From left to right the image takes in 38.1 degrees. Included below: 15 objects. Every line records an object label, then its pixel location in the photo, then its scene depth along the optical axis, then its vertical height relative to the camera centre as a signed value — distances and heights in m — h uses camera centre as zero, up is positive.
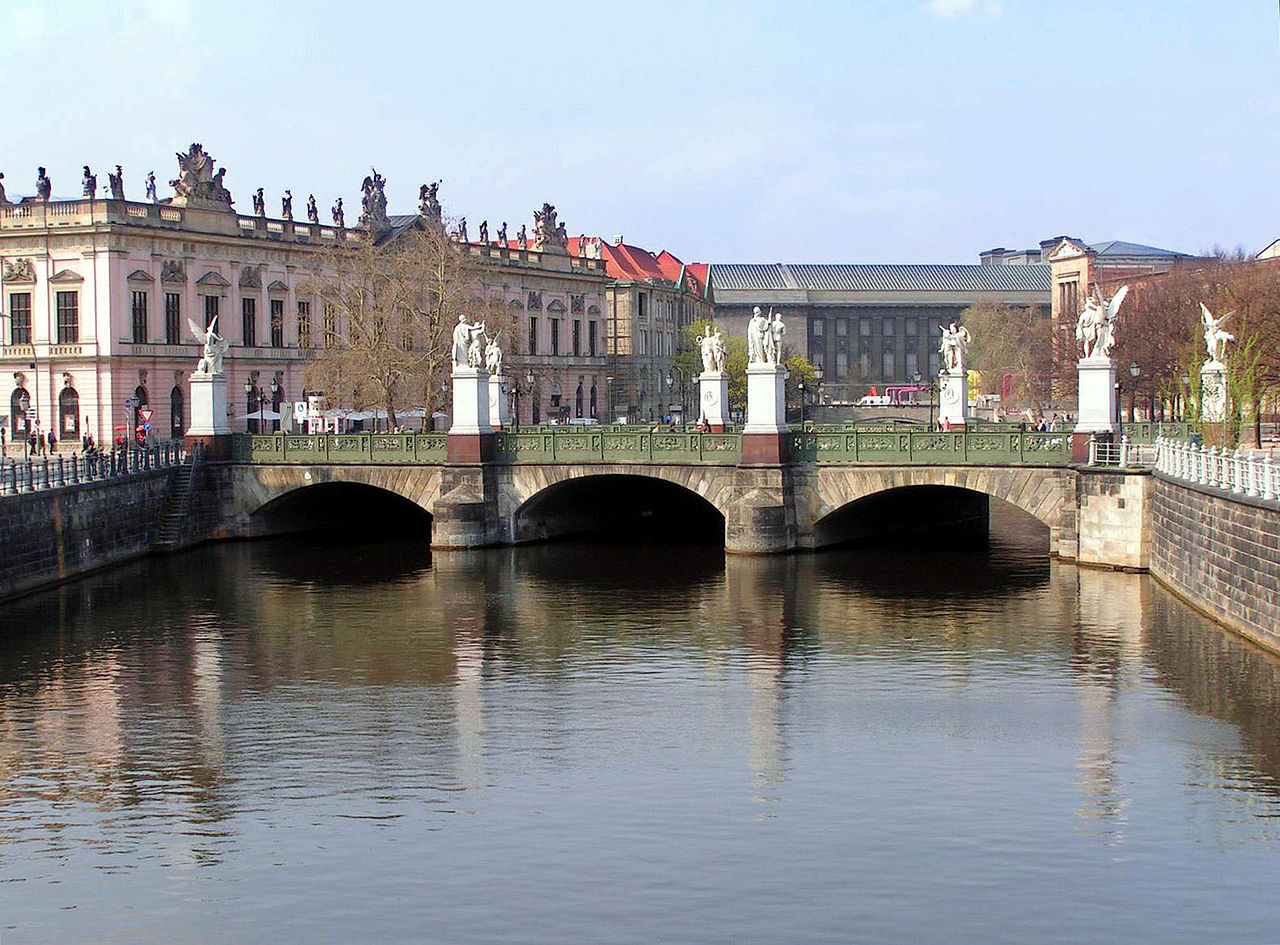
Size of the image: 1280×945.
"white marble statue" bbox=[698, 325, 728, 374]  66.56 +2.30
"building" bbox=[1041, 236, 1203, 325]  171.00 +14.50
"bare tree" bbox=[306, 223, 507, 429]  88.75 +5.21
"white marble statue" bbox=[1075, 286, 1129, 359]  58.72 +2.79
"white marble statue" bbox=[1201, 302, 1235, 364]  64.56 +2.47
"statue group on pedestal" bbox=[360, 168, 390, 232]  113.56 +13.62
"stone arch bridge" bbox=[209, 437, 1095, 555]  58.84 -2.45
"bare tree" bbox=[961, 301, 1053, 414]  156.39 +6.02
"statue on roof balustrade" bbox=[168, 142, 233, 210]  98.25 +13.00
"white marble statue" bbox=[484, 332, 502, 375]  68.88 +2.32
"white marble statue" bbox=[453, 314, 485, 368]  66.44 +2.76
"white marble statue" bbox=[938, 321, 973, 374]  75.25 +2.61
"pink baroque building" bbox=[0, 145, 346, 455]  93.06 +6.14
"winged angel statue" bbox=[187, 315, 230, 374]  70.56 +2.71
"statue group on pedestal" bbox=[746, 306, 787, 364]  62.65 +2.56
